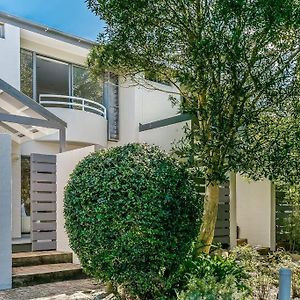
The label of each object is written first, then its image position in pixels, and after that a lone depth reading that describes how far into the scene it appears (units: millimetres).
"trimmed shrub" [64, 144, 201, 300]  5863
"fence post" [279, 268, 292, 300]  4516
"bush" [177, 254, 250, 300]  4953
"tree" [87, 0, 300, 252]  6734
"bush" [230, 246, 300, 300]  6816
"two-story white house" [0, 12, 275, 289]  10836
